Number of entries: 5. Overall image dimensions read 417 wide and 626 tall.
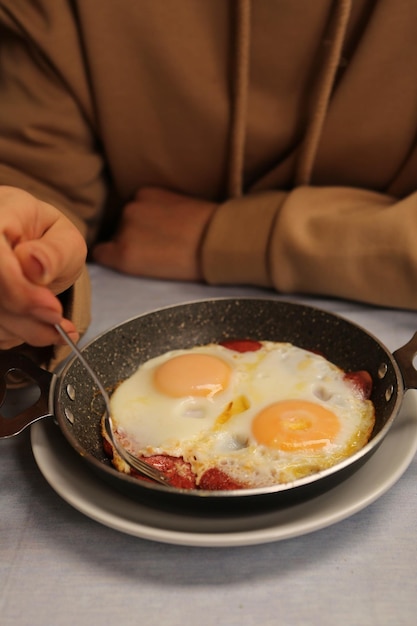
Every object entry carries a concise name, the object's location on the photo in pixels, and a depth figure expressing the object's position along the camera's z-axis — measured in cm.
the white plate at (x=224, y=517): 53
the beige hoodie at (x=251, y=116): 97
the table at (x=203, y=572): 52
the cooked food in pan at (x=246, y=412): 63
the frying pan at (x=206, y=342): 54
